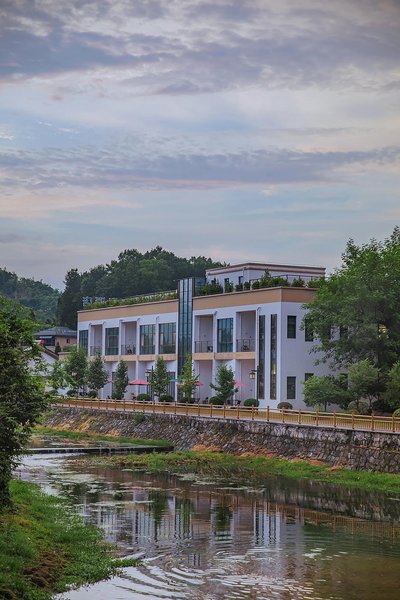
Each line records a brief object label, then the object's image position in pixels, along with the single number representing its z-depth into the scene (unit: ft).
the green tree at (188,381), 234.38
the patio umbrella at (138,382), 262.26
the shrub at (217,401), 219.20
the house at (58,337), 417.90
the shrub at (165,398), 241.76
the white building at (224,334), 216.33
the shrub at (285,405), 202.90
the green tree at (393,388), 167.73
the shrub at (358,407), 173.76
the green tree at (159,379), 245.04
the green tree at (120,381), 270.87
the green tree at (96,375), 282.97
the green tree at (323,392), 180.55
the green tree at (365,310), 185.26
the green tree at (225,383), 218.79
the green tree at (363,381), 175.52
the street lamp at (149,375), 250.98
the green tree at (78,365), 285.45
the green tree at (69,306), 495.82
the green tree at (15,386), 85.97
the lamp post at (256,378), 221.91
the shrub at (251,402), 209.87
